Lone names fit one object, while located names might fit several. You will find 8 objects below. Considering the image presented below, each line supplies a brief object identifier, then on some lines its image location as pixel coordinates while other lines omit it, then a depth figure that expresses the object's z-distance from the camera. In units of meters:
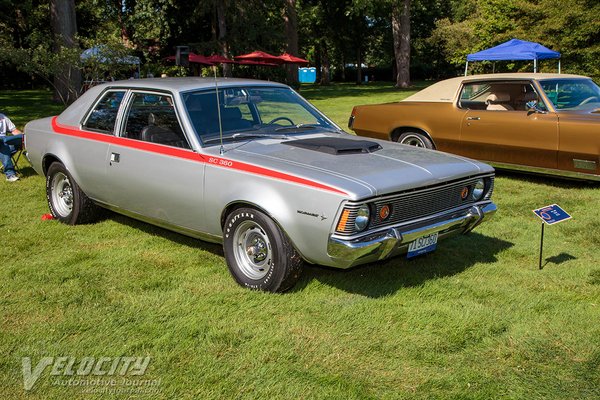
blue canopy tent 20.34
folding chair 9.00
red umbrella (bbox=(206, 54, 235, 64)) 30.23
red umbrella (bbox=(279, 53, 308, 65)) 31.15
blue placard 4.99
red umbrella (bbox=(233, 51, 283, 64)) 30.23
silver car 4.21
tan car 7.83
